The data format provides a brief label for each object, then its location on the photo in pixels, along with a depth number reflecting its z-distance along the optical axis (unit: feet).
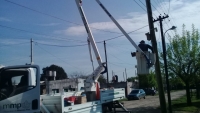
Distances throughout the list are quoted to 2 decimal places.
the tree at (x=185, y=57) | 73.31
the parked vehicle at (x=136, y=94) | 119.44
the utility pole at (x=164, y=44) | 62.62
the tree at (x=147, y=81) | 204.57
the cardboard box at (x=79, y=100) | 28.40
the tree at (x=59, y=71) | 212.02
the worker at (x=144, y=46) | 42.44
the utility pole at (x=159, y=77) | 48.91
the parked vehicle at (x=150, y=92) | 165.58
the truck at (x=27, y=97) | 21.12
